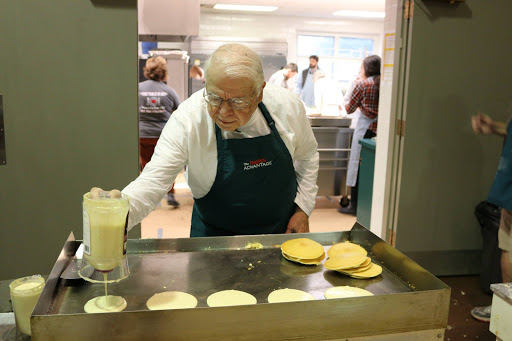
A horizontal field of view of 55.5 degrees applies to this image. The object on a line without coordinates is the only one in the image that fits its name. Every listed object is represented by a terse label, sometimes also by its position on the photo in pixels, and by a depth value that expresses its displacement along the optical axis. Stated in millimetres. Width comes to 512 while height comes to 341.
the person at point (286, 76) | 8172
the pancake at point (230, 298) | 1341
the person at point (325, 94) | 6653
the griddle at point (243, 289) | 1090
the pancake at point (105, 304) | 1275
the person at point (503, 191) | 2652
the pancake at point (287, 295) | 1368
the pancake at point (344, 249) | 1643
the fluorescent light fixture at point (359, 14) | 9992
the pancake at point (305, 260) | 1601
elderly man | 1638
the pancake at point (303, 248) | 1604
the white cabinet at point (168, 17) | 3666
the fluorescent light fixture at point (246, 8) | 9345
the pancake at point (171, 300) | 1308
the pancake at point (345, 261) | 1518
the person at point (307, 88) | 8453
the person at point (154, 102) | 5277
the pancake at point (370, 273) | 1520
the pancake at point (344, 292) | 1409
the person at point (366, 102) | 5020
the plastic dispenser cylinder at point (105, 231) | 1146
